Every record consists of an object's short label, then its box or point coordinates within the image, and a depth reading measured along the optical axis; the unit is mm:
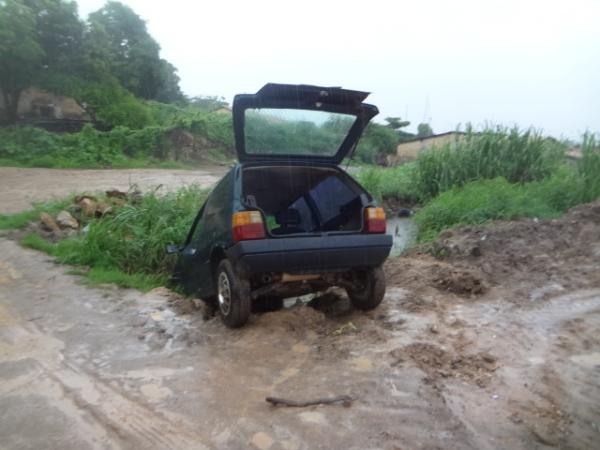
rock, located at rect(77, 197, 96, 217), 8164
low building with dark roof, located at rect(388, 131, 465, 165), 30050
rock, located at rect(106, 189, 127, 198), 9000
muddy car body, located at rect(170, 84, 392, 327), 3867
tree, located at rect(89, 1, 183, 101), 30406
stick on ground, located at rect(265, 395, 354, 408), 2891
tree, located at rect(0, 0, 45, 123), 18547
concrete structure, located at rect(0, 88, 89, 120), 24359
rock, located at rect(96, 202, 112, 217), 7991
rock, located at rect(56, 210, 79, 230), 7781
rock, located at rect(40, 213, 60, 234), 7612
